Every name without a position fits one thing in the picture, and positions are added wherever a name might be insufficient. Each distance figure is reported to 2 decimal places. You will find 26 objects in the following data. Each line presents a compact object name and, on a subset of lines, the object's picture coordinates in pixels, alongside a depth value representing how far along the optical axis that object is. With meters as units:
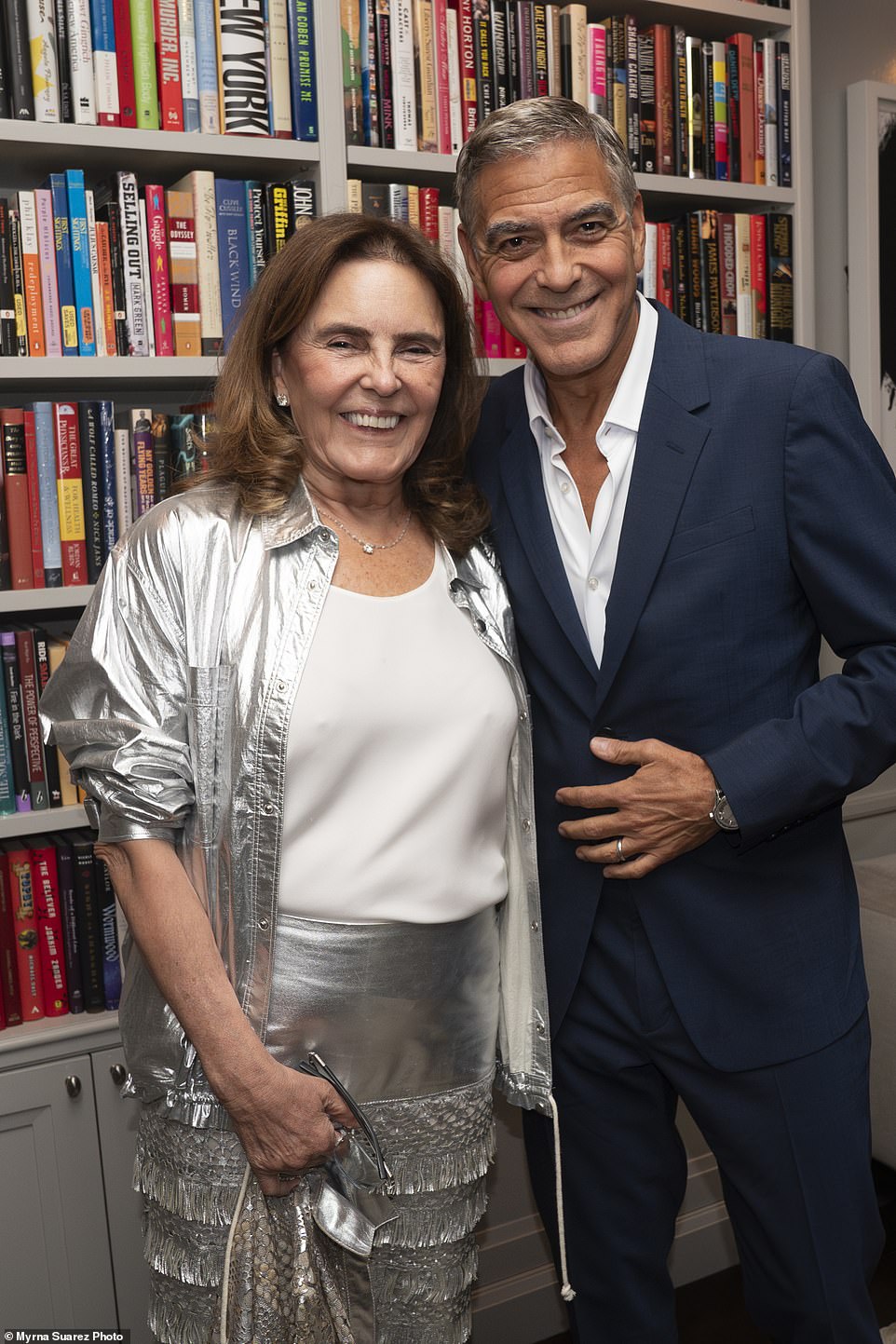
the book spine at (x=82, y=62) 1.82
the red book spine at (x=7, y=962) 1.93
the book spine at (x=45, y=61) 1.80
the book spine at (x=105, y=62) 1.84
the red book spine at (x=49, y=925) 1.95
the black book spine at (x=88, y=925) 1.96
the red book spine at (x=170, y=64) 1.88
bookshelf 1.87
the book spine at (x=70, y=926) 1.95
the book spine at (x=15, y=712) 1.91
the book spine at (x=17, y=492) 1.86
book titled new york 1.93
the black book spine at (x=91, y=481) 1.92
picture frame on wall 2.72
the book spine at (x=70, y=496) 1.90
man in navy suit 1.44
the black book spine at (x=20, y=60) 1.78
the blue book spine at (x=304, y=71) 1.98
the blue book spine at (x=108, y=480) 1.93
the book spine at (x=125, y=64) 1.86
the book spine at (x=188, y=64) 1.90
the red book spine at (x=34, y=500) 1.88
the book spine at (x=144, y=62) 1.86
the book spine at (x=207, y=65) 1.91
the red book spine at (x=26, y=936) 1.93
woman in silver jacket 1.33
